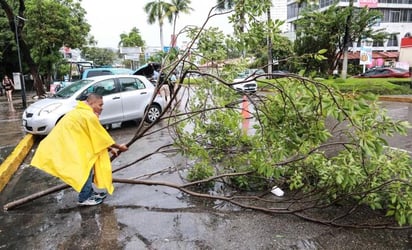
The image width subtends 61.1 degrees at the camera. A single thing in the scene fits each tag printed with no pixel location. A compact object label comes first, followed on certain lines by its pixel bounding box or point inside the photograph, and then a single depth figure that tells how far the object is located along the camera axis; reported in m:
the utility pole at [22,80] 15.87
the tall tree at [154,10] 49.91
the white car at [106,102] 8.54
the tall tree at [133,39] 75.88
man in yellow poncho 3.87
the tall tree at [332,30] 23.19
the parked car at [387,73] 27.62
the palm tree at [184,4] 46.50
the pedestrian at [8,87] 19.52
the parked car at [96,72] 16.19
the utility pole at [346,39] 22.27
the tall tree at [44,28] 17.83
